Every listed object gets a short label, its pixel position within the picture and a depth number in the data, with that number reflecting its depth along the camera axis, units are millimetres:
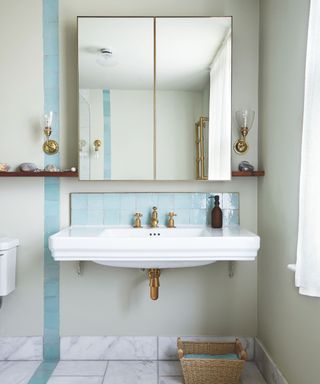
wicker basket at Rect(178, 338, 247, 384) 2098
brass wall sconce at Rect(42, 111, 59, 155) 2357
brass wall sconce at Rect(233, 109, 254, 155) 2371
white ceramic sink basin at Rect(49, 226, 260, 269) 1938
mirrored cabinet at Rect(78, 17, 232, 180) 2354
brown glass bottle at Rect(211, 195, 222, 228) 2371
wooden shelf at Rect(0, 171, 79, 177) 2314
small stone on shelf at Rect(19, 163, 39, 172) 2346
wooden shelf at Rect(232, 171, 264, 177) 2328
